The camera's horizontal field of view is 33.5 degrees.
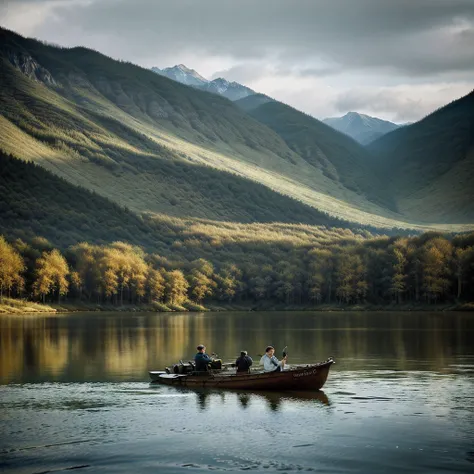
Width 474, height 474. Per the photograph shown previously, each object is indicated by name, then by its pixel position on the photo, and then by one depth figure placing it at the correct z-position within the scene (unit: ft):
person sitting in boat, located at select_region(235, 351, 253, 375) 183.52
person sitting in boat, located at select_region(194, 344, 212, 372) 188.44
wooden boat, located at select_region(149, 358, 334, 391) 173.58
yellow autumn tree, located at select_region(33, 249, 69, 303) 613.52
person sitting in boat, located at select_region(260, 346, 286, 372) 178.84
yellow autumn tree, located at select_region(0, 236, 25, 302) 577.43
